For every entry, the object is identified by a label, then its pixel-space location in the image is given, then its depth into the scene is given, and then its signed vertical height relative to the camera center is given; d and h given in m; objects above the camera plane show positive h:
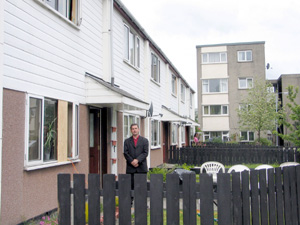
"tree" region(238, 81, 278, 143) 26.61 +1.95
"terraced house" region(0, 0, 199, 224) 5.62 +0.88
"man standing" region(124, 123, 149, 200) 7.31 -0.40
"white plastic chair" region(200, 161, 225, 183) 11.31 -1.21
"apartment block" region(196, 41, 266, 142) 36.09 +5.74
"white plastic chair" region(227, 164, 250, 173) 9.02 -0.95
